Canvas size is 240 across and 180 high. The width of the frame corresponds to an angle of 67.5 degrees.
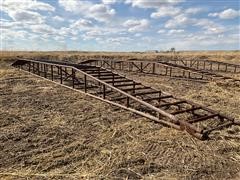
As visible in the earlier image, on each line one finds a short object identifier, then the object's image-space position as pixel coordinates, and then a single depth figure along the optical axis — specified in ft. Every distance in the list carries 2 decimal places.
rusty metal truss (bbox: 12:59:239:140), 12.37
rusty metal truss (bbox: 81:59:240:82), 28.97
